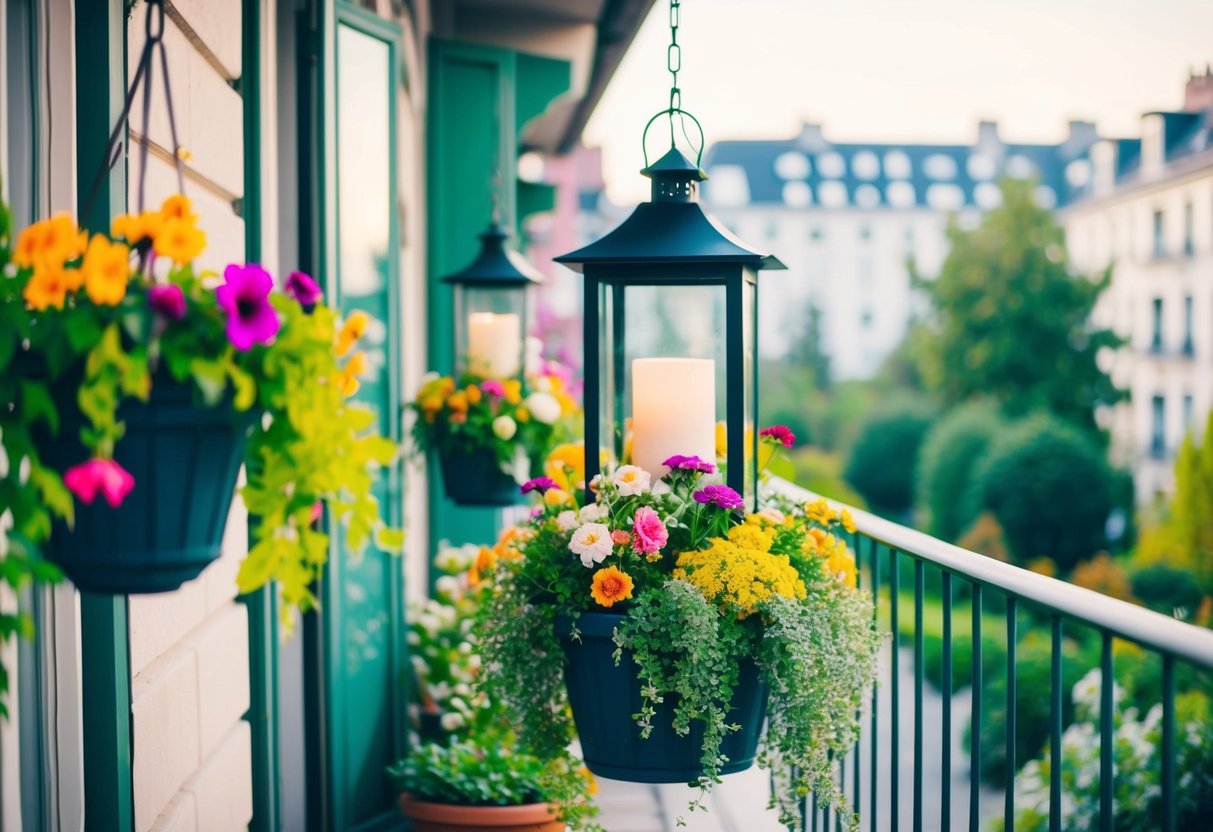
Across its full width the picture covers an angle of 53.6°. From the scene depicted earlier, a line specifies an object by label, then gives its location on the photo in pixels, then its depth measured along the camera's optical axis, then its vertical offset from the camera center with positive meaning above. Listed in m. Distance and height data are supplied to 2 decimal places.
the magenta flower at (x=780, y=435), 2.16 -0.12
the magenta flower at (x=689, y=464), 1.95 -0.15
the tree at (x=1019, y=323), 29.61 +1.17
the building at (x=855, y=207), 45.19 +6.23
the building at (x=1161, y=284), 27.58 +2.05
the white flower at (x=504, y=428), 3.38 -0.15
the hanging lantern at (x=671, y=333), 1.95 +0.07
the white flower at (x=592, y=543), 1.88 -0.27
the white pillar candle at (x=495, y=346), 3.62 +0.08
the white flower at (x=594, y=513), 1.96 -0.23
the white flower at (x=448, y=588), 4.24 -0.76
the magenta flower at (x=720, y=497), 1.90 -0.20
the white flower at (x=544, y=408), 3.46 -0.10
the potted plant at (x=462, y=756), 2.23 -1.01
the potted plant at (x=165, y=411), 0.93 -0.03
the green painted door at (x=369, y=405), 2.71 -0.12
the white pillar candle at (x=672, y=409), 2.01 -0.06
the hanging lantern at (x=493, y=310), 3.64 +0.20
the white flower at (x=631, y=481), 1.96 -0.18
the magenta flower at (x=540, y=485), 2.12 -0.20
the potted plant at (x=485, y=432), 3.40 -0.17
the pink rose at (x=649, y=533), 1.86 -0.25
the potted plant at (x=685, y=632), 1.80 -0.40
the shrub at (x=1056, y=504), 22.47 -2.53
